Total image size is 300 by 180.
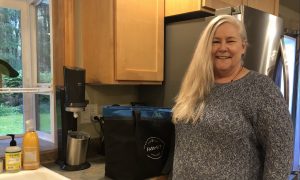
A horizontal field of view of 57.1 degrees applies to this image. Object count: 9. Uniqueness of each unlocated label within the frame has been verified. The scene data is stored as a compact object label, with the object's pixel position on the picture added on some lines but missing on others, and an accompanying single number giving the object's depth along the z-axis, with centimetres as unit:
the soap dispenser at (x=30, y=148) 140
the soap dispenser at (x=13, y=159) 135
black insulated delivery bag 126
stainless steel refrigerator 156
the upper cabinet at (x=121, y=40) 156
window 177
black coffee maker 143
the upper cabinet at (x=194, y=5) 168
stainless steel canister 147
